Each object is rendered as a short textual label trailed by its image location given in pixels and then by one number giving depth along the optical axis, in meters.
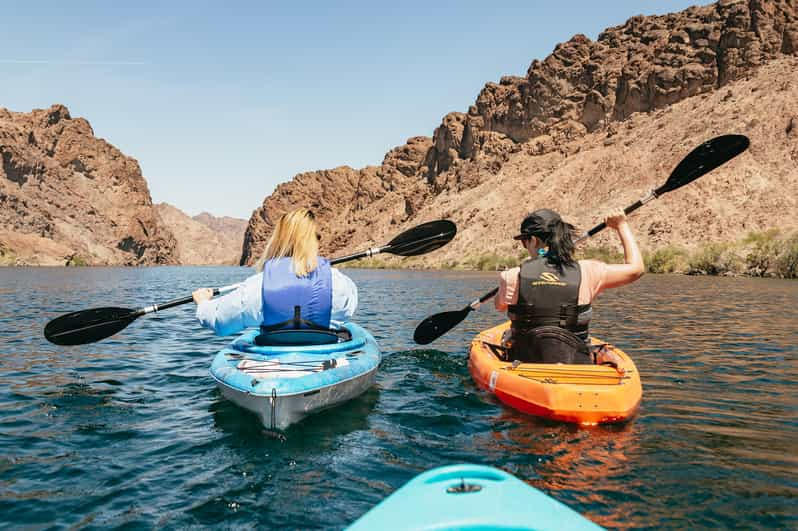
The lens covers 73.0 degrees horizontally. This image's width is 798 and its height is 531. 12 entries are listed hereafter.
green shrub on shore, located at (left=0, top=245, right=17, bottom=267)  86.88
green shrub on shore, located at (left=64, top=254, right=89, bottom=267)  99.62
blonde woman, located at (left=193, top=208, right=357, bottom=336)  5.36
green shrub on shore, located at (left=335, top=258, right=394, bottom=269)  81.94
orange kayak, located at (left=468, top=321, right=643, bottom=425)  5.08
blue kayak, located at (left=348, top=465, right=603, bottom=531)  2.08
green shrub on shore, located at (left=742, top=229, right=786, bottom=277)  30.16
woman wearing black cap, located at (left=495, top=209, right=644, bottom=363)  5.69
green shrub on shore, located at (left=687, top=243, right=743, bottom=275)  32.53
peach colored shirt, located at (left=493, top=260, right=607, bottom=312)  5.70
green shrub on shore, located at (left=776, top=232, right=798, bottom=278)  28.42
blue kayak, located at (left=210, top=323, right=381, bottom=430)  4.90
